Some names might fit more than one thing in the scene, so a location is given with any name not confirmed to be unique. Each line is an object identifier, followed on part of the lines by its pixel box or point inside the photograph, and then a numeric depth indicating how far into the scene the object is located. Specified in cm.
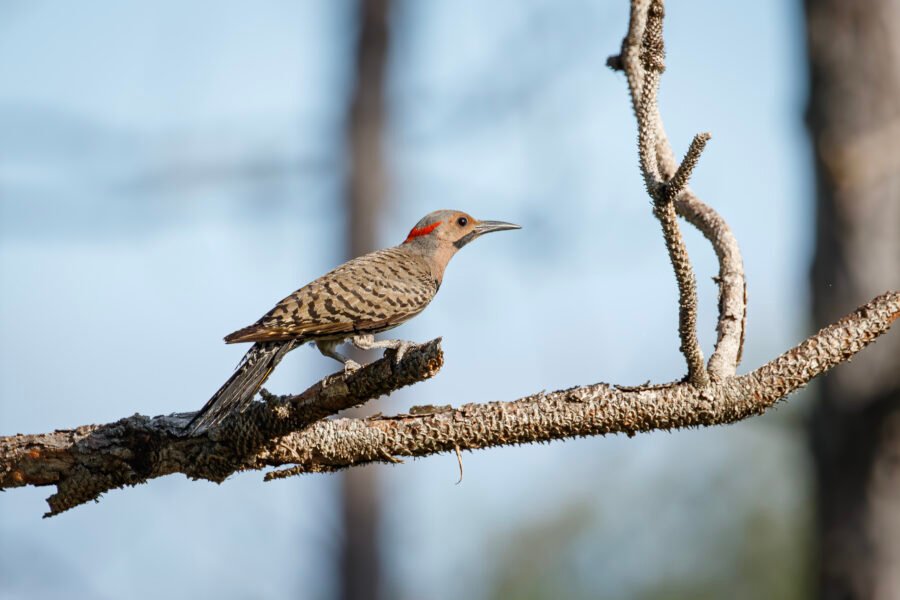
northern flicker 936
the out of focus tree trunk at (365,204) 2073
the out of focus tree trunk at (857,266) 1326
